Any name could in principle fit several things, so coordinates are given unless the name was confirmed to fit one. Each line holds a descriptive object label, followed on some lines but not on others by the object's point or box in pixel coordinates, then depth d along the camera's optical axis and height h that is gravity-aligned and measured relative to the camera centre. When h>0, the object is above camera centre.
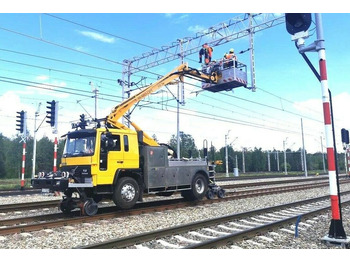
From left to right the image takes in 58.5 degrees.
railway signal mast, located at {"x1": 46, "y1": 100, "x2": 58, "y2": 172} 19.00 +3.44
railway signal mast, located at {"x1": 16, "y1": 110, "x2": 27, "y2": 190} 20.97 +3.23
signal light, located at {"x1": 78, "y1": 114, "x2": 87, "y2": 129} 10.90 +1.61
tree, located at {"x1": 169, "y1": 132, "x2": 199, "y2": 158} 94.24 +7.85
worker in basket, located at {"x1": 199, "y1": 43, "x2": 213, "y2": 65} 17.67 +6.41
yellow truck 9.70 -0.03
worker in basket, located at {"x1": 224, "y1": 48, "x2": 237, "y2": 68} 16.68 +5.67
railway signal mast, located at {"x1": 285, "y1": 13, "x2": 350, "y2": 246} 6.15 +1.33
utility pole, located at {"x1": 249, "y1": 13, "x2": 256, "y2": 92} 17.02 +6.27
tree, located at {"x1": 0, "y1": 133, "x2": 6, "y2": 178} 68.81 +1.13
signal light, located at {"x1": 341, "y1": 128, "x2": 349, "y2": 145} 10.05 +0.87
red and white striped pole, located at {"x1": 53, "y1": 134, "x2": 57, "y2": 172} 17.34 +0.94
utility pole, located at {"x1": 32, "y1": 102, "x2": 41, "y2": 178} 28.17 +5.06
